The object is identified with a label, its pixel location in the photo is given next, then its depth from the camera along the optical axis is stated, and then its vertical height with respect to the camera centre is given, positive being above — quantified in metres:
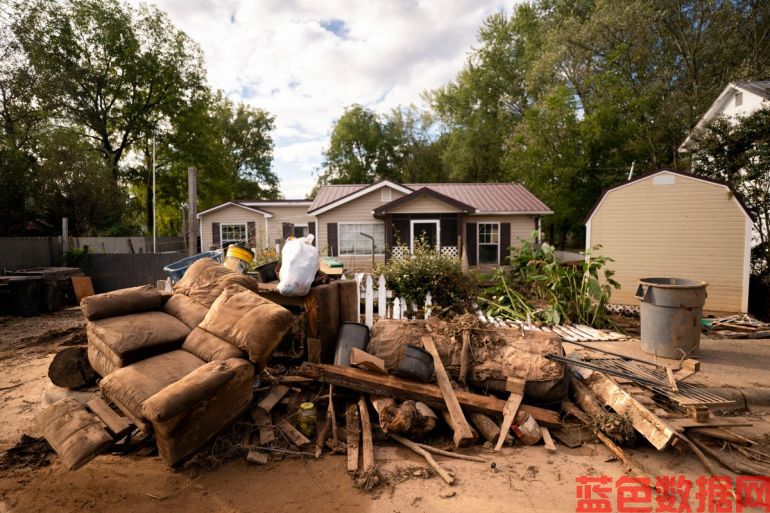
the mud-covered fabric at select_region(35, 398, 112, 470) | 2.71 -1.38
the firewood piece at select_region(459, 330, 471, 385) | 4.10 -1.24
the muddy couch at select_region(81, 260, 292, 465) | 2.92 -0.99
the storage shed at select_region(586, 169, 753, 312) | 8.54 +0.19
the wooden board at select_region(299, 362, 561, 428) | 3.74 -1.45
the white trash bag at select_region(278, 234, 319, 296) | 4.59 -0.32
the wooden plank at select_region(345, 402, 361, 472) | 3.14 -1.72
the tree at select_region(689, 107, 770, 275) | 9.04 +1.98
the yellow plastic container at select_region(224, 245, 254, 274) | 6.19 -0.23
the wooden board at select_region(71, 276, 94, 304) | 10.69 -1.17
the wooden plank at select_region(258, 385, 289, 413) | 3.75 -1.55
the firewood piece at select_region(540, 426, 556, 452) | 3.43 -1.79
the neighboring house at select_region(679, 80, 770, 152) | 12.73 +5.40
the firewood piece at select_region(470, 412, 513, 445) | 3.54 -1.72
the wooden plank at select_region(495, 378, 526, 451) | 3.52 -1.56
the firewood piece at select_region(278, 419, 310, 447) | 3.45 -1.74
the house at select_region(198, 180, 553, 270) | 15.30 +0.89
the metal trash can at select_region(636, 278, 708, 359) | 5.24 -1.04
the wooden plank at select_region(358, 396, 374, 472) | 3.12 -1.73
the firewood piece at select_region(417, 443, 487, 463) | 3.28 -1.82
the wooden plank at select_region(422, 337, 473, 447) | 3.38 -1.50
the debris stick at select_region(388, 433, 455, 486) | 2.99 -1.80
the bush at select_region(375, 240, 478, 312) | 7.28 -0.74
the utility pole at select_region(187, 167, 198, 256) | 8.63 +0.59
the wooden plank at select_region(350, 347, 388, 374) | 3.93 -1.21
